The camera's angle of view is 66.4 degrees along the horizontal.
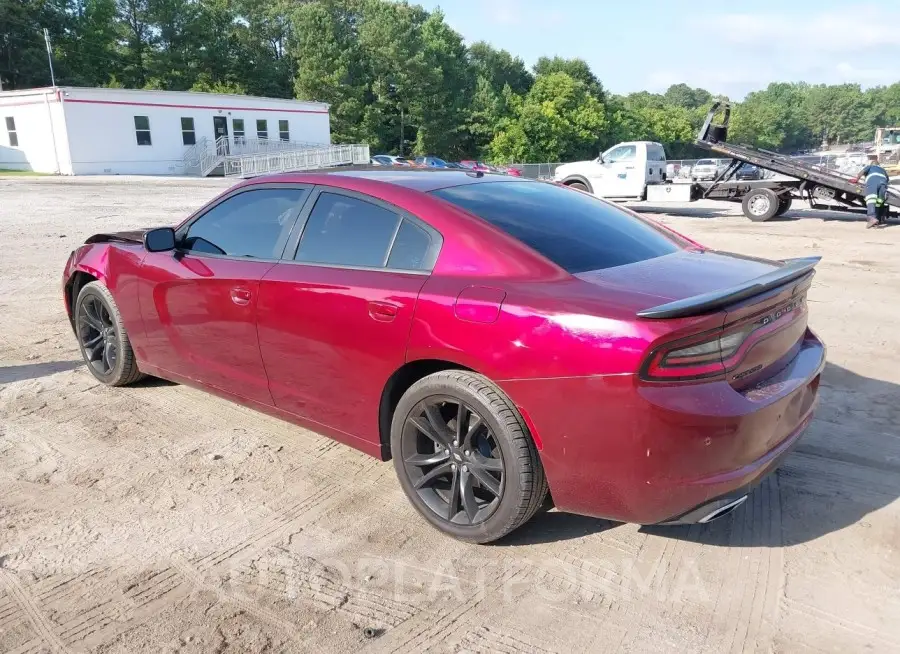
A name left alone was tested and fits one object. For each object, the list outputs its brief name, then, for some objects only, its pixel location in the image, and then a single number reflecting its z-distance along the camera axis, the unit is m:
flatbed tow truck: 15.15
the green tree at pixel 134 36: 51.56
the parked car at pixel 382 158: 34.00
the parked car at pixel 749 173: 23.11
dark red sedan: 2.50
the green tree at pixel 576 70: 79.06
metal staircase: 35.72
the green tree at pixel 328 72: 53.47
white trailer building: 32.22
